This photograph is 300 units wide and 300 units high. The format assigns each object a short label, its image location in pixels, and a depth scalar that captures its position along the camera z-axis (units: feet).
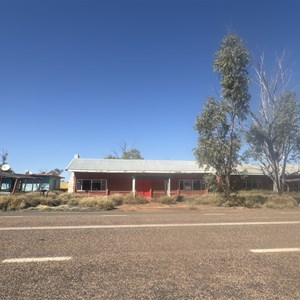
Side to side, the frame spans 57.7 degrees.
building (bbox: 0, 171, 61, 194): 115.10
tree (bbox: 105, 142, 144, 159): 193.26
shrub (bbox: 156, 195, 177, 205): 68.28
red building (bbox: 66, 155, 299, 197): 92.85
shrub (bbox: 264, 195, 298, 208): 57.18
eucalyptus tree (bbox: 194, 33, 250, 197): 61.79
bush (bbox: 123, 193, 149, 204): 66.36
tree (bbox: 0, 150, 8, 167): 179.58
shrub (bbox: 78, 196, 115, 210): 54.56
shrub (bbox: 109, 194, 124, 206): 62.93
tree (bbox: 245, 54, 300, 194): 67.90
